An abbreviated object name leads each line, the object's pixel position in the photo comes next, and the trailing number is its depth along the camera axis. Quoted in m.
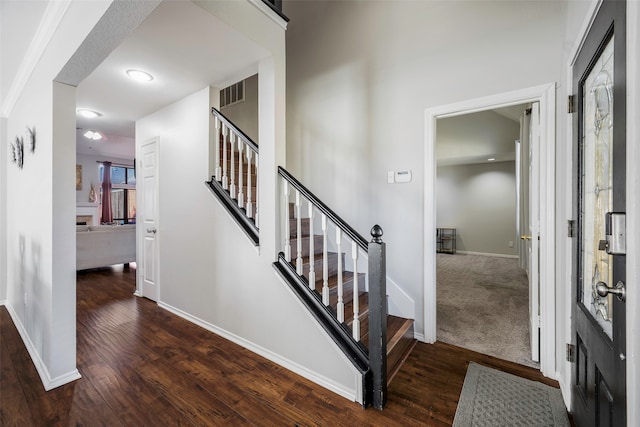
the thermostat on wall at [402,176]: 2.57
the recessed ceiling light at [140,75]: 2.49
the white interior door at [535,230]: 2.06
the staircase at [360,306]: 2.06
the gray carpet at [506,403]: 1.57
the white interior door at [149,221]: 3.54
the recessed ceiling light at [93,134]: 4.86
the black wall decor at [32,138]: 2.22
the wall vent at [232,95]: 4.76
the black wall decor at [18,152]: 2.66
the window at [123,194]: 9.13
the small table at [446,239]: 7.50
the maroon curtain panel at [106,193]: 8.67
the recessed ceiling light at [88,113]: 3.47
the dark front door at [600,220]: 0.90
